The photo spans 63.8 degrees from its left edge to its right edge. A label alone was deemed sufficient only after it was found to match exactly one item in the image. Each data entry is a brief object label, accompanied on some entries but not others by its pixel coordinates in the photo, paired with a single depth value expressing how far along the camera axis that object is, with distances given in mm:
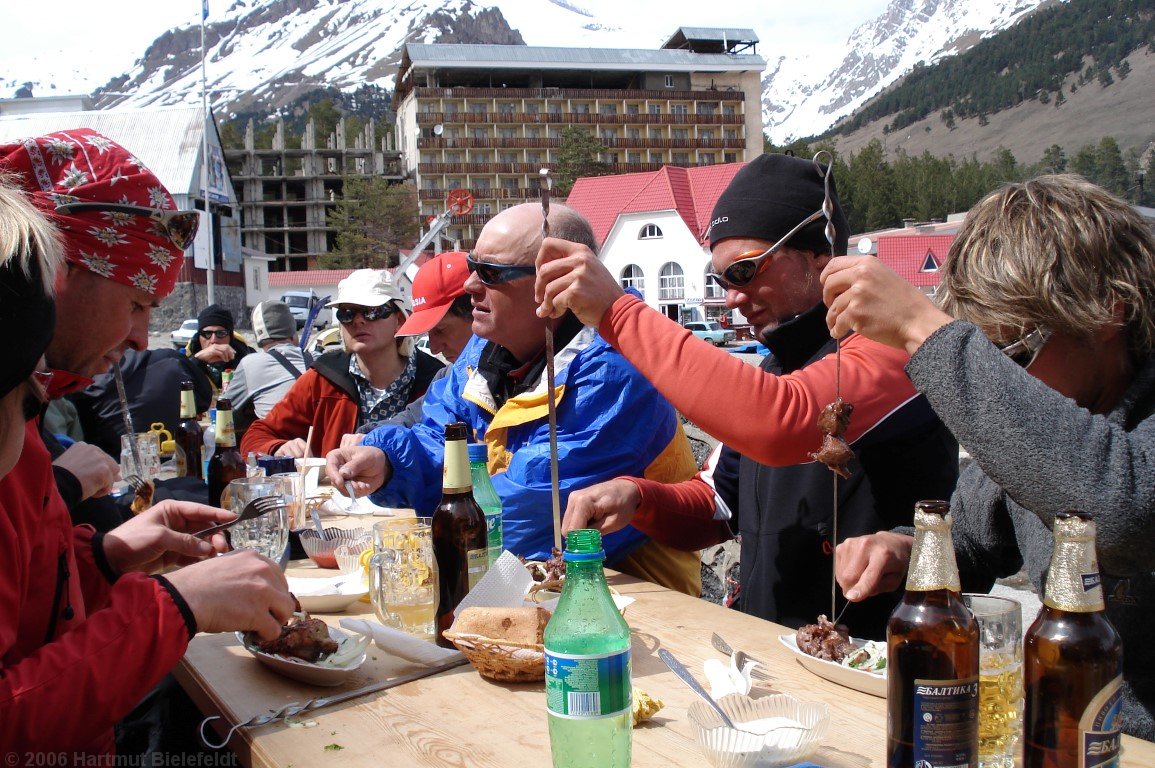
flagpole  37438
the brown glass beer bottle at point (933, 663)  1372
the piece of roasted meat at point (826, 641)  2035
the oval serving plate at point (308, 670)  2031
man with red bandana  1659
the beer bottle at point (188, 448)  4949
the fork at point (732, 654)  2059
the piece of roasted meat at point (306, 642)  2105
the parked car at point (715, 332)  38375
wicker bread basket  2000
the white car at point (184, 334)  27409
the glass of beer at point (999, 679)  1554
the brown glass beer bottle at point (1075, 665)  1305
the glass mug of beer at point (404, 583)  2441
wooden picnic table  1720
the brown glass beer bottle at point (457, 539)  2240
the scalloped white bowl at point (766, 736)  1587
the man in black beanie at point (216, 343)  10086
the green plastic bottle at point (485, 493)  2516
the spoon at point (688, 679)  1670
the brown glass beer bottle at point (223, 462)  3814
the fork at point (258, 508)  2605
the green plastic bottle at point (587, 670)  1532
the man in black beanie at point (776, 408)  2355
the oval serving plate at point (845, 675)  1928
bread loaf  2055
